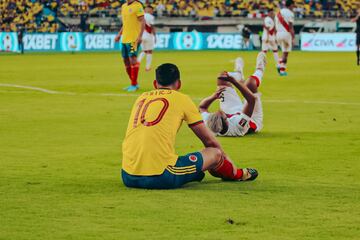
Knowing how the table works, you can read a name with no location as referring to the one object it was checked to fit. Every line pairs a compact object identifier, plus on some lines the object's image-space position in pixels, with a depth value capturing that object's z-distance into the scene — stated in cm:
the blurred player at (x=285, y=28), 3374
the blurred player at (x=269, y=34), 3769
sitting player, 930
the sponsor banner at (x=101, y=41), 6169
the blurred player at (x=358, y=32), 3805
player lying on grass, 1396
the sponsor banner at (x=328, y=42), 6000
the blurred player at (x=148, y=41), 3541
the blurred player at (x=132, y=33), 2452
